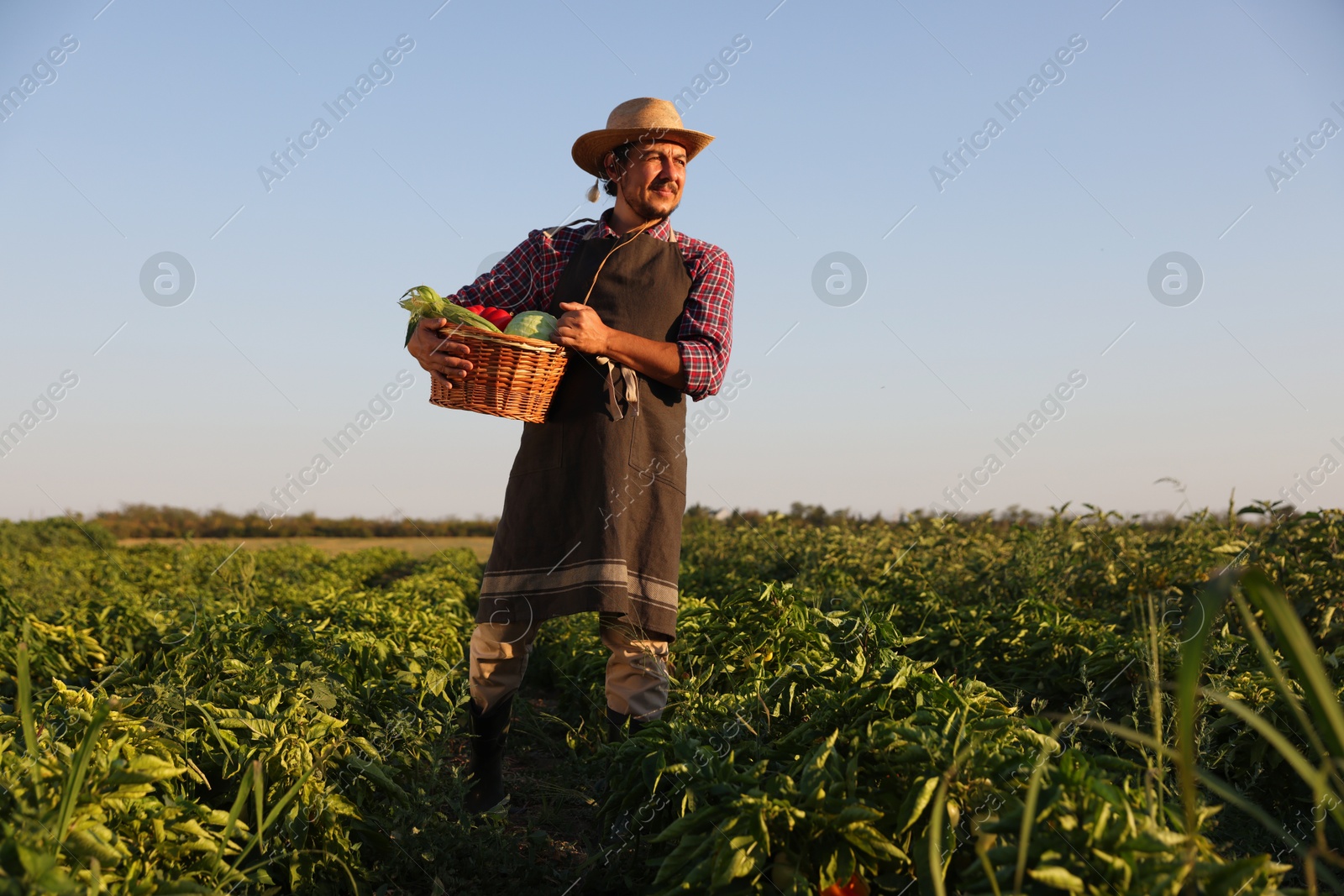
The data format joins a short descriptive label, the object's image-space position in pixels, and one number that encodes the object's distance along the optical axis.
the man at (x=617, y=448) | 2.90
